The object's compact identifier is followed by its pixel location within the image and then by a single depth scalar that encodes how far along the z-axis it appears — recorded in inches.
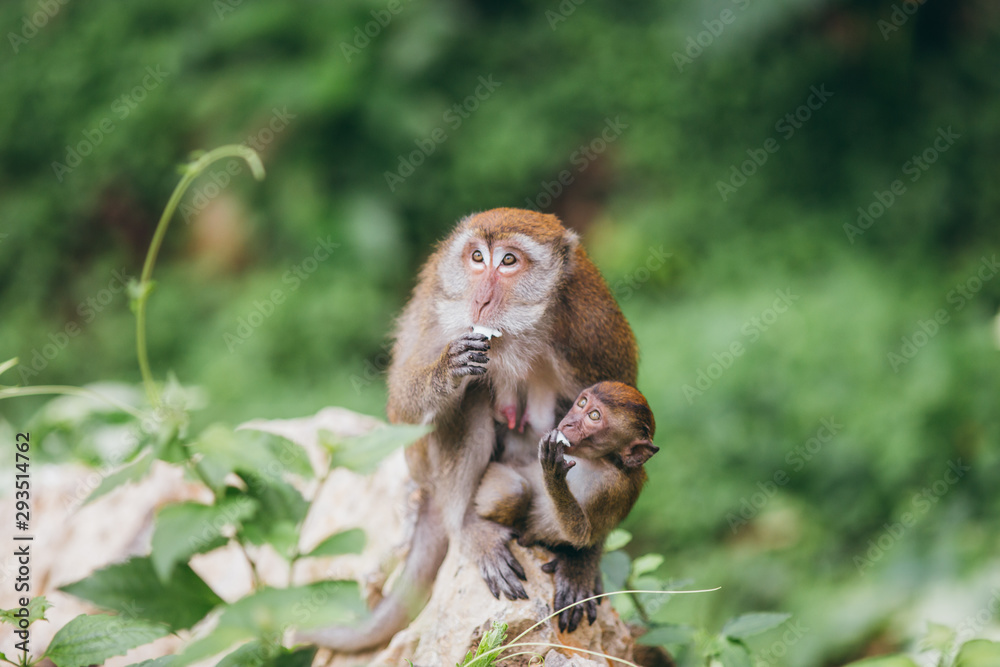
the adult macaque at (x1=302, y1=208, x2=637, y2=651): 252.4
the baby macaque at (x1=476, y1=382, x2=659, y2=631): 243.4
